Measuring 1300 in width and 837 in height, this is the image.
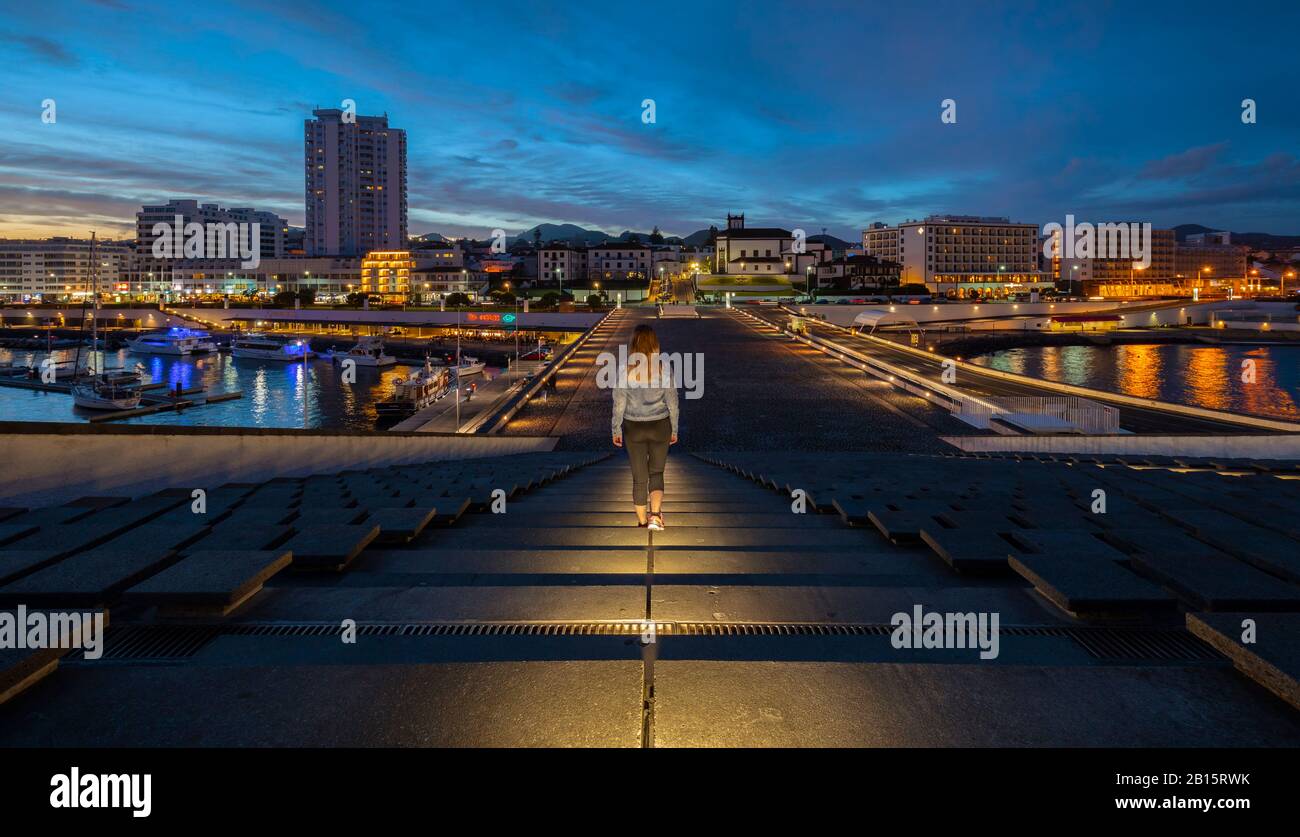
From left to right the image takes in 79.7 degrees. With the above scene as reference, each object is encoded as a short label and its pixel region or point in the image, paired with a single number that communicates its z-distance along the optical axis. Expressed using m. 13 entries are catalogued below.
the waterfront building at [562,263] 139.50
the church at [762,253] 118.62
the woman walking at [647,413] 6.26
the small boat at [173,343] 89.50
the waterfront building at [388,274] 143.50
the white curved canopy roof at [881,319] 68.44
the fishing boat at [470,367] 65.22
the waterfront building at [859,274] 127.44
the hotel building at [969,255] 142.25
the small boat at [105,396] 50.78
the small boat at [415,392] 51.62
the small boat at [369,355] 76.94
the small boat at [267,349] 83.00
